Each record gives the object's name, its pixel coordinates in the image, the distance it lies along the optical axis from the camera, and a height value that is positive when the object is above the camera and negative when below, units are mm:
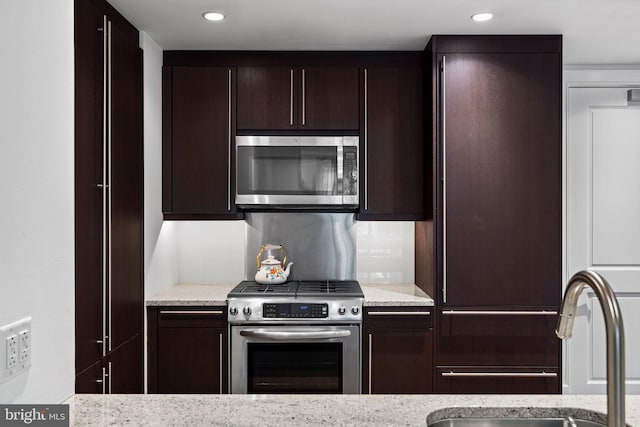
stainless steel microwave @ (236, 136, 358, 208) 3191 +240
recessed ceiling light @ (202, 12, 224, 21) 2578 +948
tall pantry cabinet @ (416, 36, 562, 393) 2889 -62
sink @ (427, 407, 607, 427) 1258 -509
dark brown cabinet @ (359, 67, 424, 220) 3189 +391
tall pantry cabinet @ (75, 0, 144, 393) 2100 +28
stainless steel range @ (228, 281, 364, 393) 2910 -781
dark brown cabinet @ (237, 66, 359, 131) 3205 +662
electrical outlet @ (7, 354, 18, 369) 1142 -335
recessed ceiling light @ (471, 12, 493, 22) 2582 +941
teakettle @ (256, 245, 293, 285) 3314 -417
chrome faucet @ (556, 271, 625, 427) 786 -220
